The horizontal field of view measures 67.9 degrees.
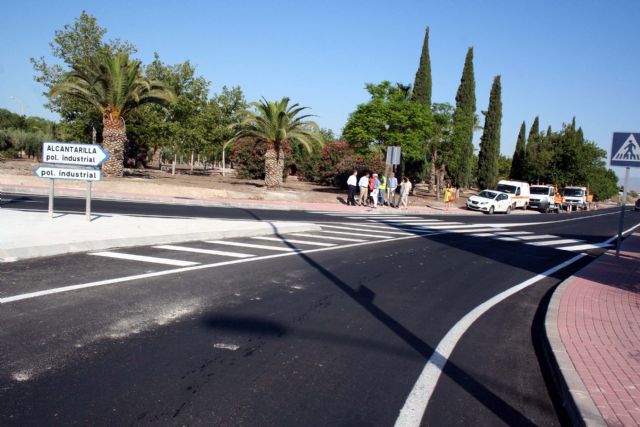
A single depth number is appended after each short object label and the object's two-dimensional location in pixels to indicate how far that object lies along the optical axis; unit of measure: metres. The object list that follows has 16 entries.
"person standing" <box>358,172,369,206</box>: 26.69
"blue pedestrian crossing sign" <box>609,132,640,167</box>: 11.29
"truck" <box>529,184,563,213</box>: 40.69
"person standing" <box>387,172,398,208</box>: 27.77
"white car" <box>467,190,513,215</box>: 33.28
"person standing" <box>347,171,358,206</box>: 26.50
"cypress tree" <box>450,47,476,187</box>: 40.03
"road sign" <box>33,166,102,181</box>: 11.75
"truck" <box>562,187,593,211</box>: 47.03
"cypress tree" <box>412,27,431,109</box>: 41.22
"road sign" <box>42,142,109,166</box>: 11.91
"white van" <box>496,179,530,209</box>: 38.11
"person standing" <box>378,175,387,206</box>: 27.41
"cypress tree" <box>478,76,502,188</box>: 51.00
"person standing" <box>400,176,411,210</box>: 27.47
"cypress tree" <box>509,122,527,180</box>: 64.88
